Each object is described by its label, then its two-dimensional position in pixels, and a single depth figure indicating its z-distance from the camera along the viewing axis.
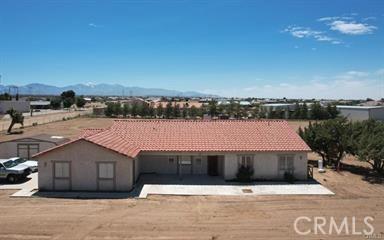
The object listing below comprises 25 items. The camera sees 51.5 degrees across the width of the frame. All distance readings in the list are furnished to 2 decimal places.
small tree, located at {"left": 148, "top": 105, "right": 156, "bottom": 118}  95.19
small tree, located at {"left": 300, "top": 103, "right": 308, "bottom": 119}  95.06
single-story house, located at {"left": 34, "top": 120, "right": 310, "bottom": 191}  22.86
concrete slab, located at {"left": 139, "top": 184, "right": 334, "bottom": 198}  22.59
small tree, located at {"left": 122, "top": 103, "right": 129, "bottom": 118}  97.75
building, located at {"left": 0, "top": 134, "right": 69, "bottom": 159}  30.19
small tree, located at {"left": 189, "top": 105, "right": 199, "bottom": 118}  94.12
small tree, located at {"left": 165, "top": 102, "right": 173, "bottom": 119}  94.16
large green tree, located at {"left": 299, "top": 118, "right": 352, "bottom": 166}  29.72
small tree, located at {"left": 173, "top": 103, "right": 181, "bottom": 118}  94.81
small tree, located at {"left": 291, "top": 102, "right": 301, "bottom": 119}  95.67
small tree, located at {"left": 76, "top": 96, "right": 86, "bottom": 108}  150.20
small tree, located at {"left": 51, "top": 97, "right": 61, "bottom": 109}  141.12
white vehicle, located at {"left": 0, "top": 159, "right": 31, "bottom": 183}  24.98
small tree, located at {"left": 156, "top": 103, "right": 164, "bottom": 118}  95.71
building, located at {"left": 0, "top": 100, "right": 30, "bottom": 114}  108.50
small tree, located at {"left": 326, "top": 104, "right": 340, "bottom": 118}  91.44
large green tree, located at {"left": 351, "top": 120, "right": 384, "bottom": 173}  26.33
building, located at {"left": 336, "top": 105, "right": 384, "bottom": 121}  80.75
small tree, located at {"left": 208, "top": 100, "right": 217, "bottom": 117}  96.95
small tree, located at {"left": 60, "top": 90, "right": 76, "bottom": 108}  146.00
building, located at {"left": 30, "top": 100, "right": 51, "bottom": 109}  134.99
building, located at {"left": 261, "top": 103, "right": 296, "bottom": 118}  96.46
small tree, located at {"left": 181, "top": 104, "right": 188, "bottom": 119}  94.44
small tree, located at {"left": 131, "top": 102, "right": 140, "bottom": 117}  96.00
